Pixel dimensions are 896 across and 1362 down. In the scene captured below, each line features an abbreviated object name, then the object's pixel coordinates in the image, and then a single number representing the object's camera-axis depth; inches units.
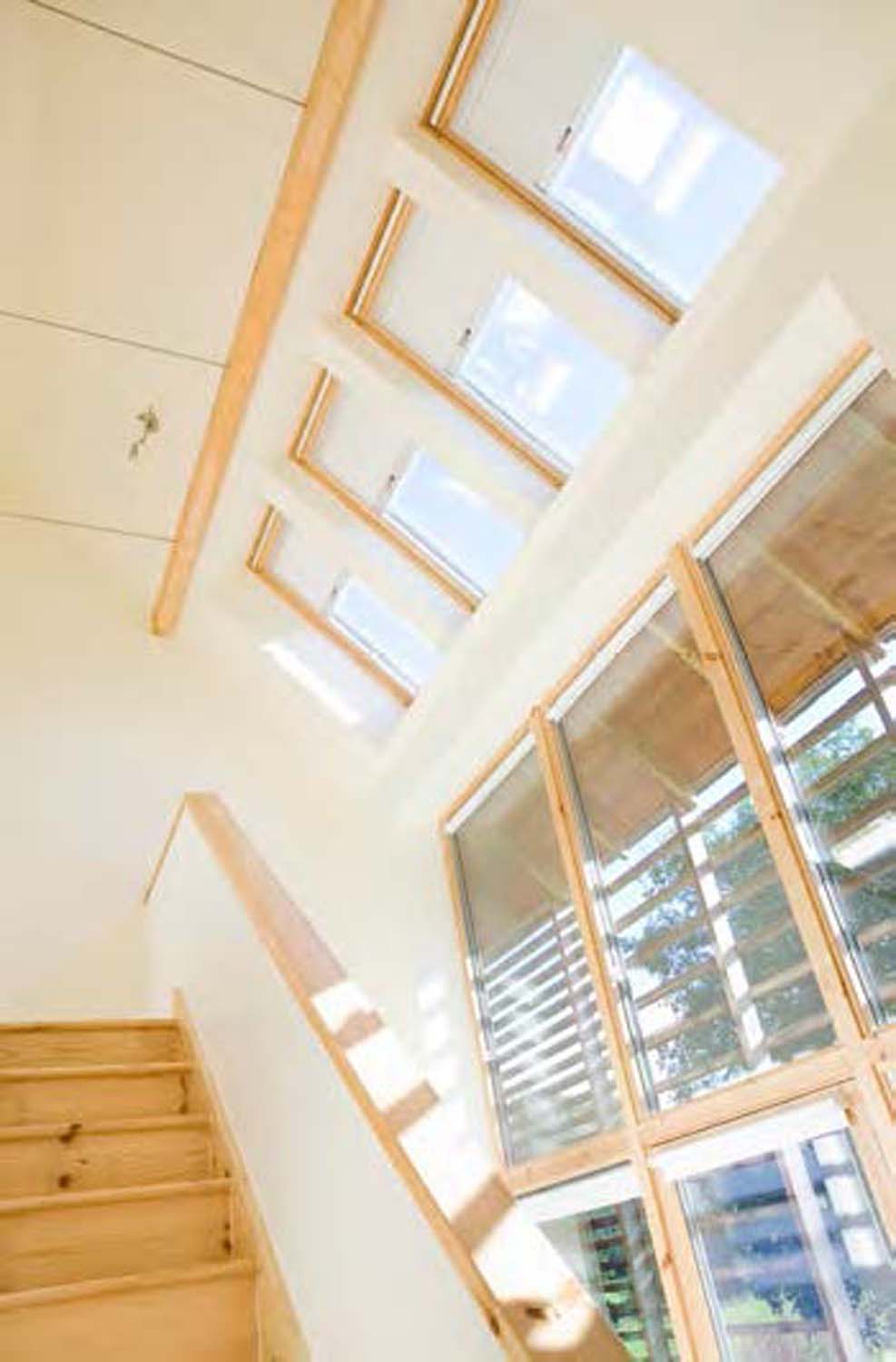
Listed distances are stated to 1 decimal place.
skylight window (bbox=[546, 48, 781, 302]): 108.9
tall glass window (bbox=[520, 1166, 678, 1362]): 127.3
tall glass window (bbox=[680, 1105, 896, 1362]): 98.0
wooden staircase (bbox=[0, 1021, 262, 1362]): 73.5
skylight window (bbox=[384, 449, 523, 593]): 159.3
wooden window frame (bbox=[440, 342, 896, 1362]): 100.9
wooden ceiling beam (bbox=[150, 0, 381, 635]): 117.6
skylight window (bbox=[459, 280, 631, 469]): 133.4
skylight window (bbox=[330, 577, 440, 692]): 189.6
